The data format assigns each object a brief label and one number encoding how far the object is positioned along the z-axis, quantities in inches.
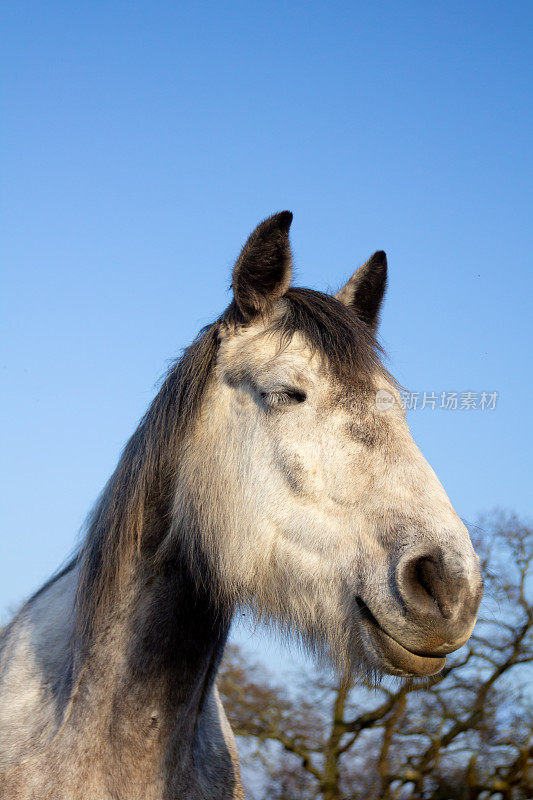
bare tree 426.0
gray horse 93.4
